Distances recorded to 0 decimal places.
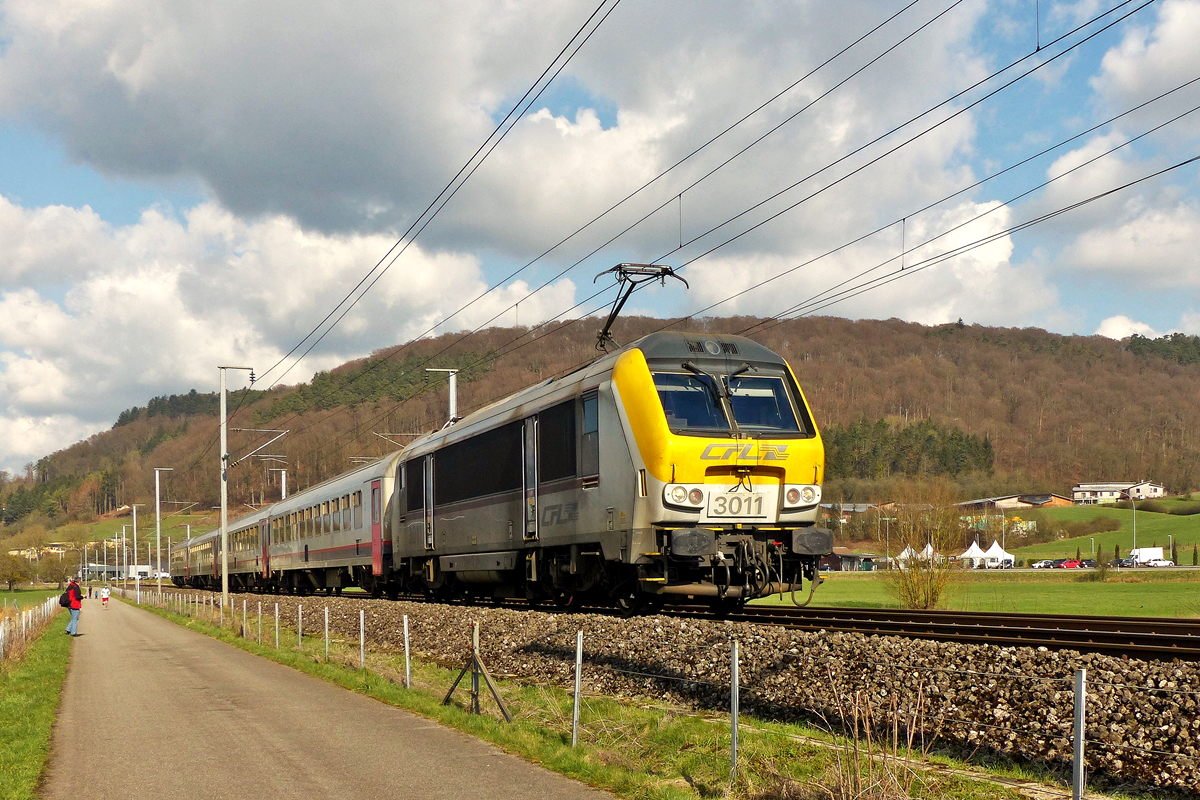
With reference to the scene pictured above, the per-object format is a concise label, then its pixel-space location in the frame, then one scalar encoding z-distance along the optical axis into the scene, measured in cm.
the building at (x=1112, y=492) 16788
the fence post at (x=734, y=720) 936
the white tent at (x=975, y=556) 10600
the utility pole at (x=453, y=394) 3750
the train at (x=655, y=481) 1617
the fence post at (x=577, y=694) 1116
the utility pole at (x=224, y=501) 3419
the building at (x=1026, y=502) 15550
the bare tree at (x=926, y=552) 3328
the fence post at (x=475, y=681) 1338
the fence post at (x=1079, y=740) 700
